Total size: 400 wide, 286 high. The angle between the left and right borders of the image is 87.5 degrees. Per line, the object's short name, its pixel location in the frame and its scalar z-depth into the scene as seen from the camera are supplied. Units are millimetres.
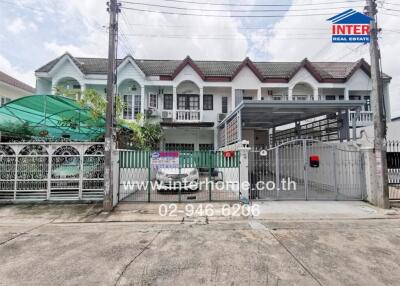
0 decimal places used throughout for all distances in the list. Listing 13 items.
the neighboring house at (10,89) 17156
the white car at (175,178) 7605
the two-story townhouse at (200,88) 14586
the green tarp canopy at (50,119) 8016
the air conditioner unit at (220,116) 14966
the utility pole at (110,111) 6336
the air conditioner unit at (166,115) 14562
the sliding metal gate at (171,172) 7258
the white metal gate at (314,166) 7496
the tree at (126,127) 9023
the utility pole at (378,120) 6617
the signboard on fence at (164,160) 7297
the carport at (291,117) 8133
